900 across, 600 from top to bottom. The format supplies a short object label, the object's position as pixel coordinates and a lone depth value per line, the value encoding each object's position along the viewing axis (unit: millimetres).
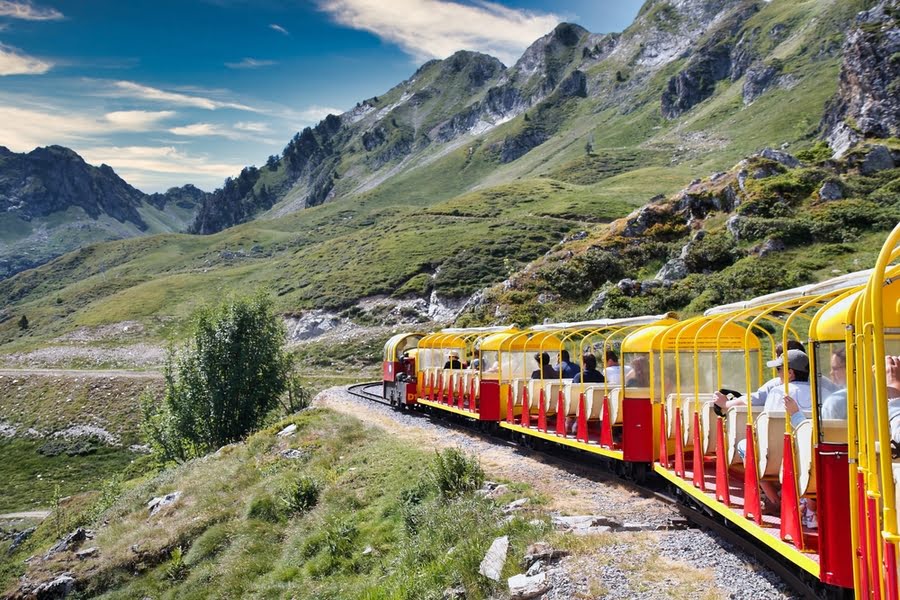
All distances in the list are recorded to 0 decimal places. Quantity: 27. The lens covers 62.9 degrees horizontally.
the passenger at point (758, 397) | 8789
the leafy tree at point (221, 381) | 39375
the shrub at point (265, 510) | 18344
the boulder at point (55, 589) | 18172
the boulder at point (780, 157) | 51625
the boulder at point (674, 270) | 41969
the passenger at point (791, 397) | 7262
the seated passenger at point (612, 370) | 14578
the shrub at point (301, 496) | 18109
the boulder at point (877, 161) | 48969
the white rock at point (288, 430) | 27267
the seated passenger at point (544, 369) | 18688
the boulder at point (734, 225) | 42925
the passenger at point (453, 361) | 26703
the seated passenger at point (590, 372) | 16016
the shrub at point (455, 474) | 14031
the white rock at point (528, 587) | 8109
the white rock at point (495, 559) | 9133
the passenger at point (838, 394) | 6059
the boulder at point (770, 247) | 39594
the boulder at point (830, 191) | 44750
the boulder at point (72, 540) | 22234
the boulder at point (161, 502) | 22969
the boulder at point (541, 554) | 8893
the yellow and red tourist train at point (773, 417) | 5320
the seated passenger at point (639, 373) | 12905
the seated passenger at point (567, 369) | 17438
